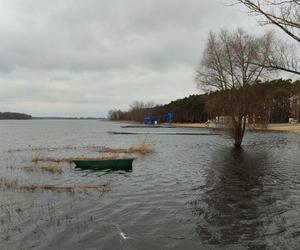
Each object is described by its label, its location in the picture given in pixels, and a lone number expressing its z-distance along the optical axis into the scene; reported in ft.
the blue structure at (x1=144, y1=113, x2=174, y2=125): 393.34
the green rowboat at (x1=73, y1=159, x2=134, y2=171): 63.25
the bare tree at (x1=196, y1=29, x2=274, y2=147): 102.42
